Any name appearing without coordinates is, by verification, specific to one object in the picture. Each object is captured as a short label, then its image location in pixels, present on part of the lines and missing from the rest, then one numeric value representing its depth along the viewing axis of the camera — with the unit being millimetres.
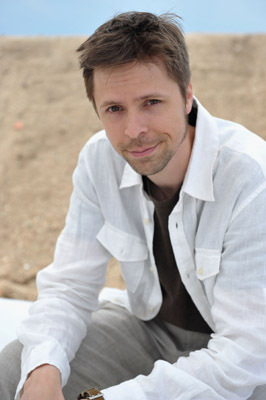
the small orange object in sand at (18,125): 5295
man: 1977
